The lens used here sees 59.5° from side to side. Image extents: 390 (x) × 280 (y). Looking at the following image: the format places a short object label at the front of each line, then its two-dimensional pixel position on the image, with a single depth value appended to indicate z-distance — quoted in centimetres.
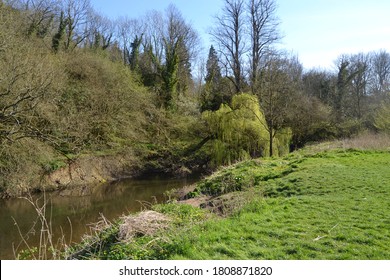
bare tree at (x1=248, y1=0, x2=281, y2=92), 3362
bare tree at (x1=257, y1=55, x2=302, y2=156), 2189
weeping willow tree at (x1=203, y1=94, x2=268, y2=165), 2242
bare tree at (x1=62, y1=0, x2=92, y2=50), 2884
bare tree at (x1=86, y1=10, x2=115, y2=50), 3697
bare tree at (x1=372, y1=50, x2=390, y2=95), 4600
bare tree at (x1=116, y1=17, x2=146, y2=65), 3868
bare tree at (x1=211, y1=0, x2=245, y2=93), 3306
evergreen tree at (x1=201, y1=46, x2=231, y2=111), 3077
